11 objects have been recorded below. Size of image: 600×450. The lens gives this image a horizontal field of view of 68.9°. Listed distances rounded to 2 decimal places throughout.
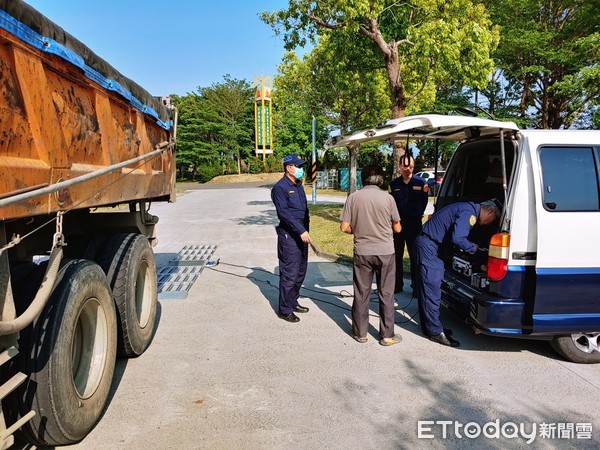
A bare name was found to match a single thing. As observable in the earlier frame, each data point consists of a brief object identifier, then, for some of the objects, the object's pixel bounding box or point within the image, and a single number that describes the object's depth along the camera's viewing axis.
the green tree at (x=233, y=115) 53.91
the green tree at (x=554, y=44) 17.08
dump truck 2.14
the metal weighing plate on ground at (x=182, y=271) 6.40
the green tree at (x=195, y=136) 50.44
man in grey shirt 4.34
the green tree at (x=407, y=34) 9.52
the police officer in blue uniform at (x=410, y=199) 5.84
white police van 3.64
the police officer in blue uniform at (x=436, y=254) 4.16
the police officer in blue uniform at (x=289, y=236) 5.09
